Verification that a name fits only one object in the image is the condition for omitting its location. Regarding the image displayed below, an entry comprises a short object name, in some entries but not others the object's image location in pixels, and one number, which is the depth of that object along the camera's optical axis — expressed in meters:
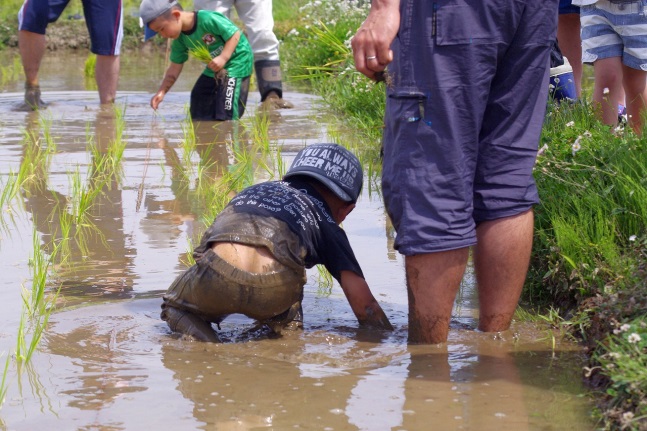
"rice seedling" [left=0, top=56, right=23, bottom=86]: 14.48
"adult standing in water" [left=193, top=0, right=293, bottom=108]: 11.65
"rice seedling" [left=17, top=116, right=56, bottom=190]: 7.59
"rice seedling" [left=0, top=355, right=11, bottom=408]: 3.72
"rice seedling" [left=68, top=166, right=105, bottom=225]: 6.28
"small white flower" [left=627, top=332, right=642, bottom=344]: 3.60
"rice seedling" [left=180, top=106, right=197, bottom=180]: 8.25
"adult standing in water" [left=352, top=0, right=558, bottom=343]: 4.30
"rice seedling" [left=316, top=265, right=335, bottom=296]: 5.67
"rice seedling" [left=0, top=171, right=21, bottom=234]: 6.50
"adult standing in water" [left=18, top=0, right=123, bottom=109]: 11.25
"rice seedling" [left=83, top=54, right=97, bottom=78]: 15.18
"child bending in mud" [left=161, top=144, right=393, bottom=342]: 4.72
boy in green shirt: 10.44
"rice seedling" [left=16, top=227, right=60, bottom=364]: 4.19
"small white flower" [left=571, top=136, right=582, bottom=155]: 5.20
